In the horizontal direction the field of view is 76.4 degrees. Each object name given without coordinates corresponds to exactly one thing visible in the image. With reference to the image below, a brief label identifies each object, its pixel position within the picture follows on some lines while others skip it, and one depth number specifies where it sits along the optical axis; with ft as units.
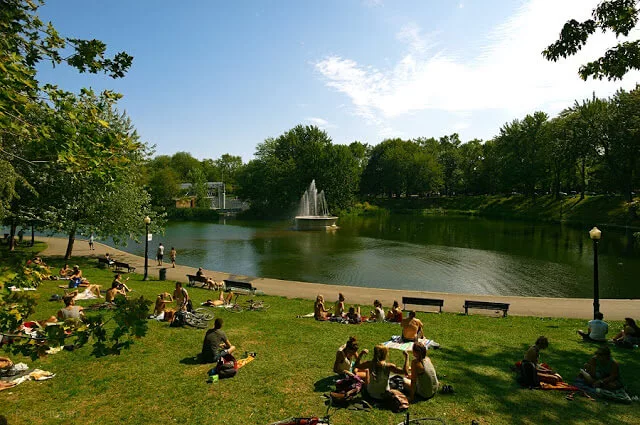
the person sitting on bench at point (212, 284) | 68.49
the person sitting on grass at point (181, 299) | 45.45
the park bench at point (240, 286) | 64.13
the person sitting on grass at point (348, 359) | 28.63
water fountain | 259.19
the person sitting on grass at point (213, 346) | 32.48
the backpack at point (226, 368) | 29.55
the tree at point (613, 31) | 35.22
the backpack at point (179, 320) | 42.98
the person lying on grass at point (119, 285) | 55.72
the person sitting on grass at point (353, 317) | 48.29
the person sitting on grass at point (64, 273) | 70.03
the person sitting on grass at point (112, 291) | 48.82
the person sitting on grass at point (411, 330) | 38.32
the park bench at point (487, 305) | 54.34
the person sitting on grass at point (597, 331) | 41.78
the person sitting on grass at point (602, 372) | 28.30
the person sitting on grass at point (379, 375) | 25.71
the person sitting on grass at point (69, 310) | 37.88
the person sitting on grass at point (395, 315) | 49.49
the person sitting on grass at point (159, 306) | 46.48
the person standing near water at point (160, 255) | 93.81
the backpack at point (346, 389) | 25.45
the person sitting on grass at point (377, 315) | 49.52
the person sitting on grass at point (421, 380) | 25.96
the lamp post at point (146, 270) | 75.25
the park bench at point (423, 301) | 56.34
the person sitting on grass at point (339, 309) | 50.46
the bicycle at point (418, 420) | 22.05
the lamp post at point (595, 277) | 49.34
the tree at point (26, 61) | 14.11
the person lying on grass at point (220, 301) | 55.01
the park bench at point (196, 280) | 69.92
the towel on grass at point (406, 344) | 36.61
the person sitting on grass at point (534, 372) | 28.45
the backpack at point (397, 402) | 24.72
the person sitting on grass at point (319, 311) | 49.57
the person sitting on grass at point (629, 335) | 40.04
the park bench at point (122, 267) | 82.03
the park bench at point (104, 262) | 87.92
